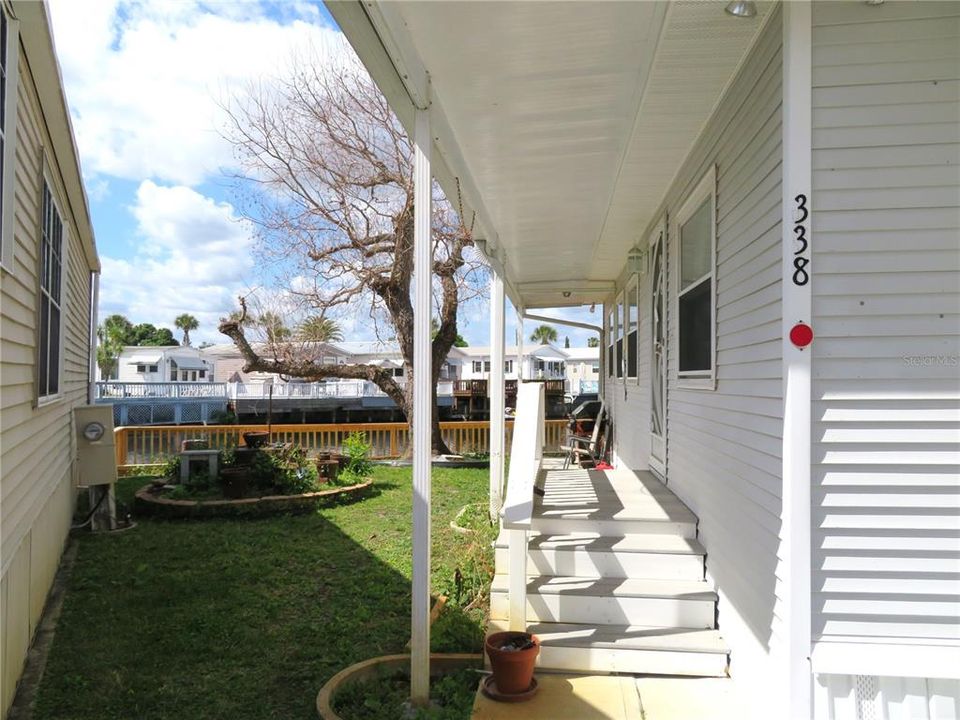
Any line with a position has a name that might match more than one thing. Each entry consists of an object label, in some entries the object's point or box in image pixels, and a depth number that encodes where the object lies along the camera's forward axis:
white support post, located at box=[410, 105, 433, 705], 3.15
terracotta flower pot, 3.12
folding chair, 9.19
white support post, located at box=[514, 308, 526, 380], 9.20
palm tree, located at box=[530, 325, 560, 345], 78.75
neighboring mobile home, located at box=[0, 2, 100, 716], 3.30
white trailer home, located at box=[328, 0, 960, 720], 2.42
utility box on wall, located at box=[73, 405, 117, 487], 7.04
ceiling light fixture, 2.60
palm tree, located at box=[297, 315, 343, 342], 17.22
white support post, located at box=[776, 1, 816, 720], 2.42
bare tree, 12.80
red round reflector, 2.43
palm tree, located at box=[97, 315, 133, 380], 47.81
